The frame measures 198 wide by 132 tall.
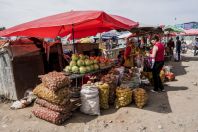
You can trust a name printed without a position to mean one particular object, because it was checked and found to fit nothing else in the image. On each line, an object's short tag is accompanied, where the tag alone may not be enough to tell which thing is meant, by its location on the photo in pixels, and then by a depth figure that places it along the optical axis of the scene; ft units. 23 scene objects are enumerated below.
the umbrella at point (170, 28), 39.08
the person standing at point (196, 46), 51.69
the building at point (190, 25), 99.60
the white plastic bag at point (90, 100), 12.50
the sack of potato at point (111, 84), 13.85
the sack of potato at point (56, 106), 11.69
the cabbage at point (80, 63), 14.37
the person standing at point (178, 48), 39.01
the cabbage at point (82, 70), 14.11
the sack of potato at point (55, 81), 11.51
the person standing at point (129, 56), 19.86
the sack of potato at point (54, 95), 11.58
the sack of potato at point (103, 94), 13.11
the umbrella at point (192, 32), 78.07
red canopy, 11.63
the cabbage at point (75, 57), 14.71
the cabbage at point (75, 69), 14.19
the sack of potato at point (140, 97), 13.30
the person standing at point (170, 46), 43.33
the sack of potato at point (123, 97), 13.37
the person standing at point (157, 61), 16.21
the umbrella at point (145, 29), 28.66
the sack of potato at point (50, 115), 11.59
